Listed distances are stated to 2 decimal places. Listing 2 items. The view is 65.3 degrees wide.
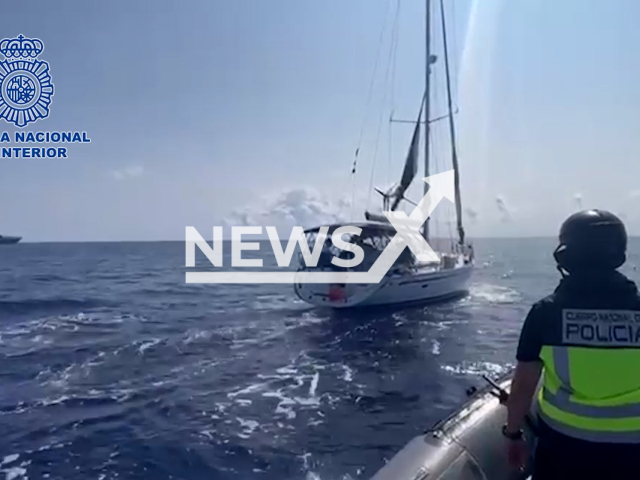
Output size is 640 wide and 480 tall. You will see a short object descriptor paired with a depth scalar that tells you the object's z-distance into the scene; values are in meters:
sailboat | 22.70
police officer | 2.41
